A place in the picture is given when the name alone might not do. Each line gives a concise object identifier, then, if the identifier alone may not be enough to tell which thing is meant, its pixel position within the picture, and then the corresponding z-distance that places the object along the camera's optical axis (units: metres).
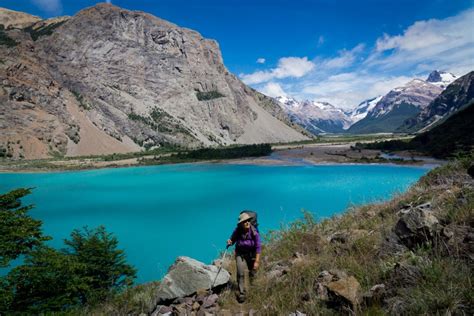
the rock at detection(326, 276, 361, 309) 3.59
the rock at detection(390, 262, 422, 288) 3.50
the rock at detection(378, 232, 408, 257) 4.54
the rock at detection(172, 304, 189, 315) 5.02
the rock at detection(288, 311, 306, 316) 3.73
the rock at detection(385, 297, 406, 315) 3.10
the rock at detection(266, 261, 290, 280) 5.38
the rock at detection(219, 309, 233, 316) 4.82
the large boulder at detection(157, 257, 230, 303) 5.54
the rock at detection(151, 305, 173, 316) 5.15
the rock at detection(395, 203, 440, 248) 4.25
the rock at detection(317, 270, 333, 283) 4.38
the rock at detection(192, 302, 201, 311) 5.16
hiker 5.83
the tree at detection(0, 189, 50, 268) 9.21
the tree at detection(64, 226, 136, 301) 12.56
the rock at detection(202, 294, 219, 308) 5.13
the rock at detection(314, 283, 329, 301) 4.01
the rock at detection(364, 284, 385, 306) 3.50
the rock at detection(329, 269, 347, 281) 4.27
